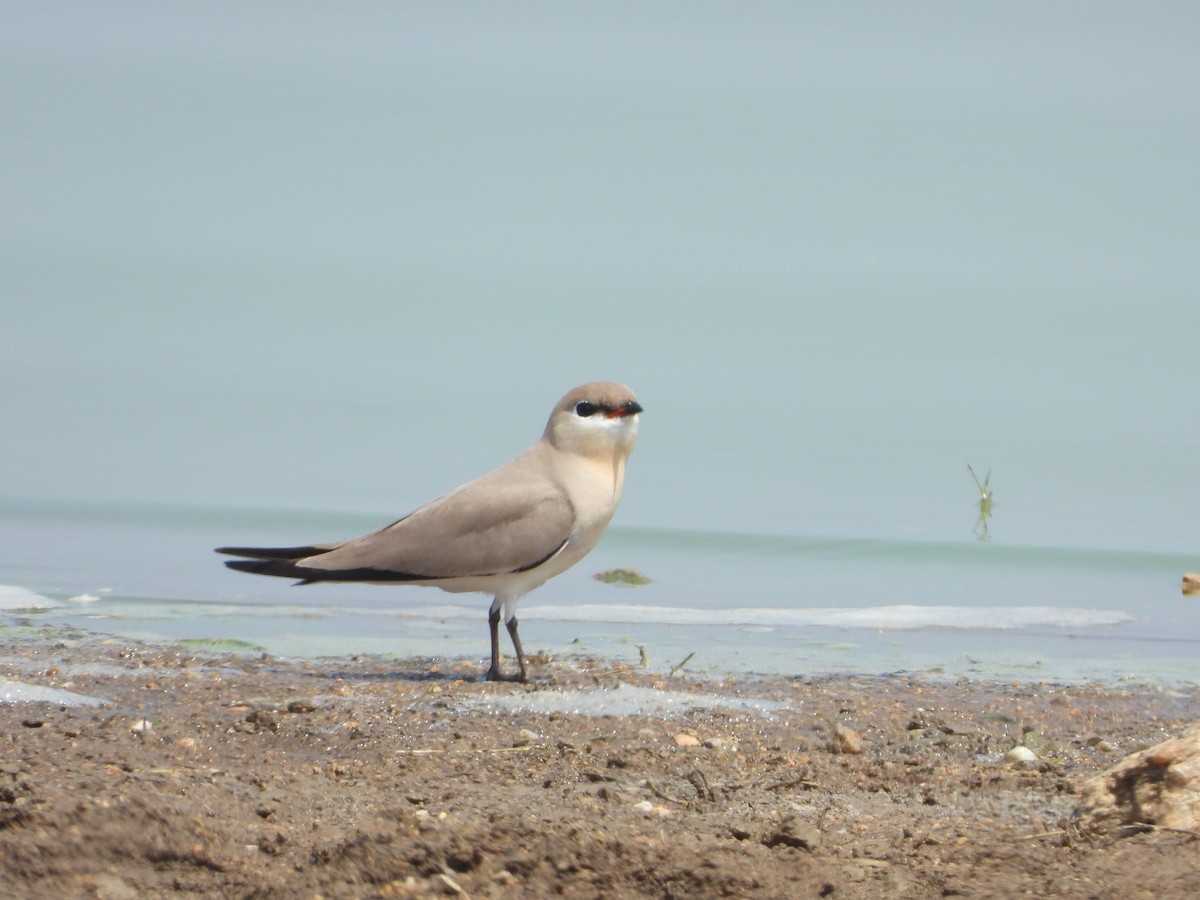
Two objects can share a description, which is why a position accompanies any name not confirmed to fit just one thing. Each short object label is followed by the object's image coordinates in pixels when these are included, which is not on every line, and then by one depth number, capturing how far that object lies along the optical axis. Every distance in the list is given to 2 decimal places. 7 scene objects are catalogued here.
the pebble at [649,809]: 7.22
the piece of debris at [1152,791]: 6.78
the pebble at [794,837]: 6.59
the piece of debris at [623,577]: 20.87
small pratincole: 12.92
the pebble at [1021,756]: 9.15
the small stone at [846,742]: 9.42
